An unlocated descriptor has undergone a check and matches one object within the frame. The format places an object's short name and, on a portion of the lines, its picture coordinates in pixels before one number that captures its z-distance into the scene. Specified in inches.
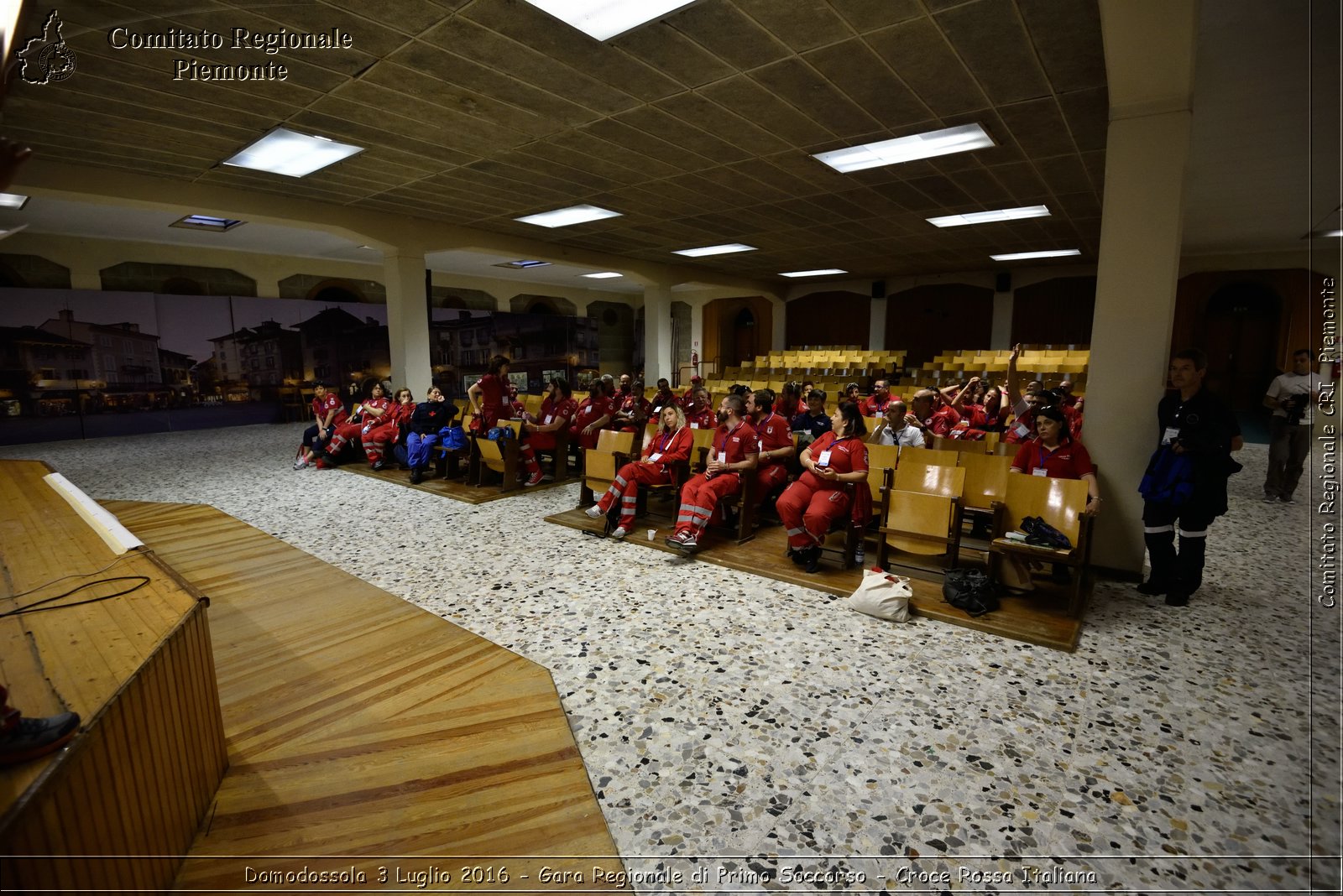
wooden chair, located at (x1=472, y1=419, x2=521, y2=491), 253.1
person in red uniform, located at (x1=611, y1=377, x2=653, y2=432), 279.1
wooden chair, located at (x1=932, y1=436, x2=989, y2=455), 207.8
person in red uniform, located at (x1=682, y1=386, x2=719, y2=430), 236.4
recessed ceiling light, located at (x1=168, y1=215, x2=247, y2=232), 375.6
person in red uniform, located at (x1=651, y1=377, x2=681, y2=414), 282.8
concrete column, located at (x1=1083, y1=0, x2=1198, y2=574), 148.8
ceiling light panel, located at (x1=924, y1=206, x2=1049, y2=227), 338.0
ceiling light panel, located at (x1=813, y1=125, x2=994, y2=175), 221.6
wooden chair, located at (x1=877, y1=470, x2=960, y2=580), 145.5
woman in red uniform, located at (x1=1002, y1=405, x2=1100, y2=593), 147.9
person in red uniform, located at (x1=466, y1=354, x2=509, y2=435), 270.7
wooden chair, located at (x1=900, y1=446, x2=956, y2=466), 175.6
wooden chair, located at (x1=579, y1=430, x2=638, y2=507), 214.2
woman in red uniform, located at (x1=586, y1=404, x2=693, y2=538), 195.6
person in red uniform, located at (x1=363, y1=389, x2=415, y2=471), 303.0
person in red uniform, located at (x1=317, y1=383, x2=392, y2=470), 313.9
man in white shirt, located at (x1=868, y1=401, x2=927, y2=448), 191.5
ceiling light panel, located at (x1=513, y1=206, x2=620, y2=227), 341.4
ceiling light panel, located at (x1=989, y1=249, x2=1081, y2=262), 487.9
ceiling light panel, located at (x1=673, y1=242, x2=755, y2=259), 456.8
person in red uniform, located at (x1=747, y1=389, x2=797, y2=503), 198.1
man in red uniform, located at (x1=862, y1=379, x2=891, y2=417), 276.2
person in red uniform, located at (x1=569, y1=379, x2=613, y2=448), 291.3
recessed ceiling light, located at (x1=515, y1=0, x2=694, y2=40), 136.2
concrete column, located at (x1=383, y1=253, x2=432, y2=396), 357.1
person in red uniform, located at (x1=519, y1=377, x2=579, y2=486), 271.7
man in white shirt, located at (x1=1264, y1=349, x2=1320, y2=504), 224.6
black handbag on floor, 135.1
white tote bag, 133.6
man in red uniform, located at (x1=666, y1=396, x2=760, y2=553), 179.9
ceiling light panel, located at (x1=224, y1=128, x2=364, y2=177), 222.5
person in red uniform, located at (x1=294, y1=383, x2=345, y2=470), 318.7
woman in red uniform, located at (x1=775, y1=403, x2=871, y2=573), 163.2
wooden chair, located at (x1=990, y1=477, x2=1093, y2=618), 133.0
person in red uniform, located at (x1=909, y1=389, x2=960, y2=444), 217.5
